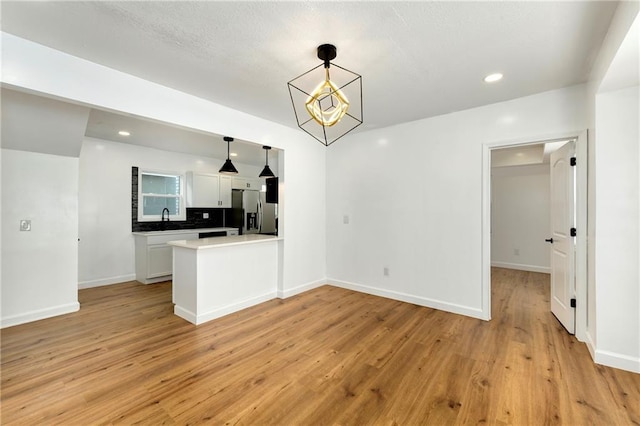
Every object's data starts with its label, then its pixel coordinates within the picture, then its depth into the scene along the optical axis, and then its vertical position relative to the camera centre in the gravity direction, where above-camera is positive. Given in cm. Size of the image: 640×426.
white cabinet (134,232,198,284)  492 -83
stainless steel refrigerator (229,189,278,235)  620 -1
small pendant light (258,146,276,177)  447 +64
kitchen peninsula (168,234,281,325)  326 -81
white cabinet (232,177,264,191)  656 +72
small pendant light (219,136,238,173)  415 +67
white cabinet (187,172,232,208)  583 +49
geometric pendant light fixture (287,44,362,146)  203 +128
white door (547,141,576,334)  294 -28
